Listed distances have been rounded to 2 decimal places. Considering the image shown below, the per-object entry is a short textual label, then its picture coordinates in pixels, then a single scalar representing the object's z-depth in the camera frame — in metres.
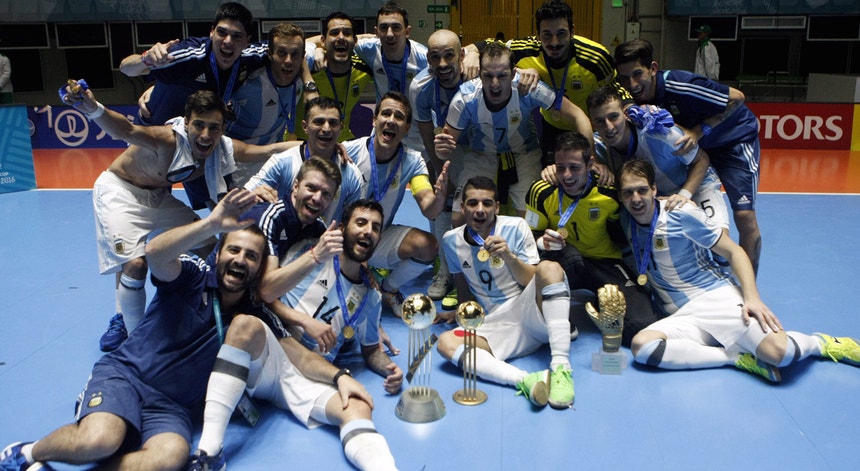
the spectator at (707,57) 16.94
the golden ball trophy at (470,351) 3.86
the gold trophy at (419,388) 3.77
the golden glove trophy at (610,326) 4.41
